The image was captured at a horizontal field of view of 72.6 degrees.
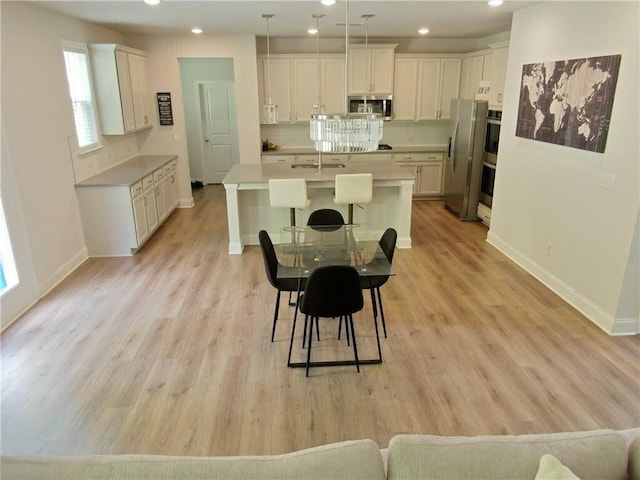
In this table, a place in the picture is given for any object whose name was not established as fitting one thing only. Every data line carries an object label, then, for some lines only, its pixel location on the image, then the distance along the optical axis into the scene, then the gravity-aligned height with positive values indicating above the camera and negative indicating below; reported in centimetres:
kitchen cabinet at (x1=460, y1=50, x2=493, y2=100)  637 +50
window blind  504 +13
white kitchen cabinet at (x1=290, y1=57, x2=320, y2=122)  712 +30
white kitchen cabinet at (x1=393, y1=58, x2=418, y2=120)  720 +25
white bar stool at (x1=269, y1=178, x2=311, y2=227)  468 -90
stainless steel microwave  721 +3
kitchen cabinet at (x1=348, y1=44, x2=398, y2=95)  700 +58
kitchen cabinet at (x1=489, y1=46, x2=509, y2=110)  558 +36
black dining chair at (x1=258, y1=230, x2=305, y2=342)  316 -117
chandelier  280 -17
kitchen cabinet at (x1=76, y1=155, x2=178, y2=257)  495 -117
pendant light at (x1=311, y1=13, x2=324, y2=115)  536 +75
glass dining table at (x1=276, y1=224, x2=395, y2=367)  301 -106
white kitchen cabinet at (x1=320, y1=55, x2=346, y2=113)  714 +35
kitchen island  509 -113
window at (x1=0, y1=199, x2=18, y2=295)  370 -129
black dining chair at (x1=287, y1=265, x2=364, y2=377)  265 -111
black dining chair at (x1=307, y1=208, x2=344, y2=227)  396 -99
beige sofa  129 -104
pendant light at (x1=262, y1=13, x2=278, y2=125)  488 -6
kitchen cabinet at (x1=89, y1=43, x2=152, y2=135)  543 +26
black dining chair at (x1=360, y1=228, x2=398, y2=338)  316 -116
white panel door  854 -45
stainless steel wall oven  578 -68
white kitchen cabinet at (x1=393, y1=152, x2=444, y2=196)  743 -106
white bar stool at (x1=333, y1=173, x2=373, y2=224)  473 -87
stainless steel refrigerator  607 -73
